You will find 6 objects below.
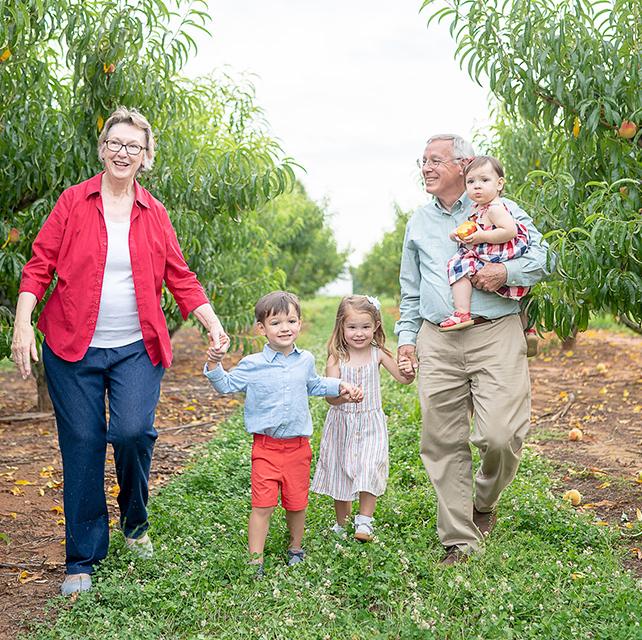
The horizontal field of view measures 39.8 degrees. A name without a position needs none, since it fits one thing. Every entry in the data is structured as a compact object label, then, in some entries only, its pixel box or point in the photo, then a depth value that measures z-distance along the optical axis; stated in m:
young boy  4.30
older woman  4.07
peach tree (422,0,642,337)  4.43
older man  4.29
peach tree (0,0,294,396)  5.75
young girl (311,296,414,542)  4.60
